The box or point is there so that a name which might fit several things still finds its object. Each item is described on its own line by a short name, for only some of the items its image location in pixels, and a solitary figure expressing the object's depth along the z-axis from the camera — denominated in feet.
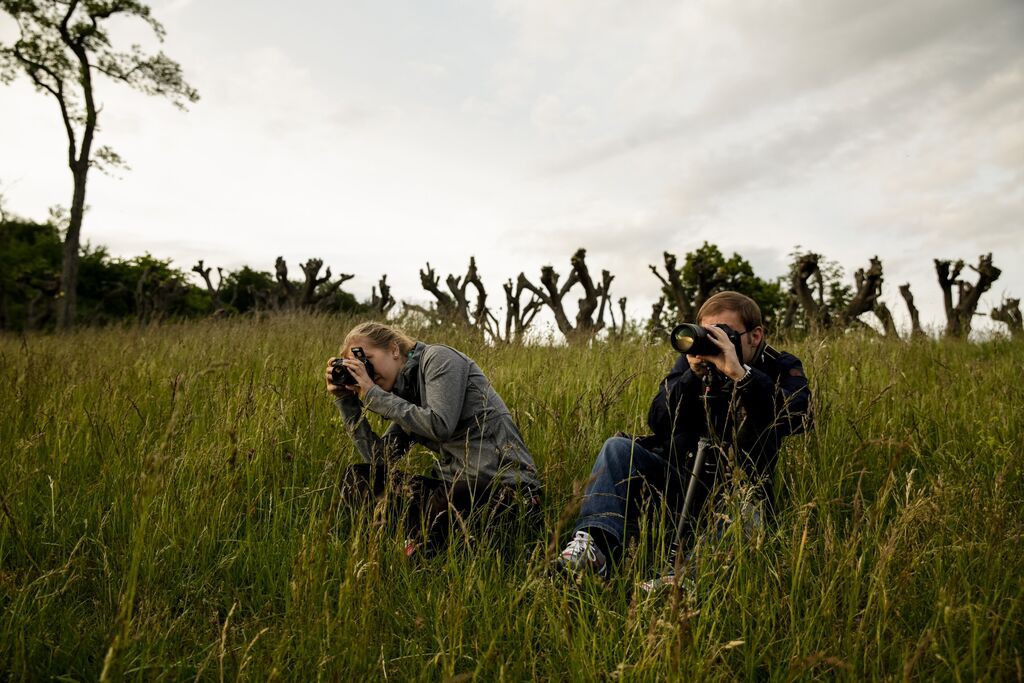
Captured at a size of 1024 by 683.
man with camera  8.20
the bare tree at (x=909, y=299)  48.96
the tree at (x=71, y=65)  52.31
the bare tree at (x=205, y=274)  59.27
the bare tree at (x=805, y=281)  33.63
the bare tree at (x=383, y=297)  55.31
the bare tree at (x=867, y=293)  37.96
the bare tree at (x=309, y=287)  52.11
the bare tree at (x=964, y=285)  42.93
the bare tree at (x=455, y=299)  27.86
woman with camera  8.99
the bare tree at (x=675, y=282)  37.11
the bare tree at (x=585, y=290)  37.17
